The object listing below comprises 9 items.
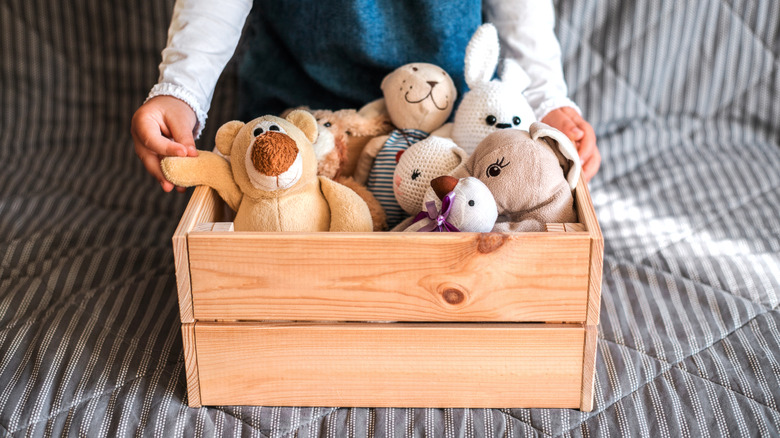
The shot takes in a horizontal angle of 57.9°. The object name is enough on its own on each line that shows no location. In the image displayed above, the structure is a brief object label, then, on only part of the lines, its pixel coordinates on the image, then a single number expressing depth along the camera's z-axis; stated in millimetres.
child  945
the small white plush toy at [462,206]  692
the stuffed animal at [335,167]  856
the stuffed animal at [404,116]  880
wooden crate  642
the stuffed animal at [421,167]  811
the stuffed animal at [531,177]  723
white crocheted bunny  847
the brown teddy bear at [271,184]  720
